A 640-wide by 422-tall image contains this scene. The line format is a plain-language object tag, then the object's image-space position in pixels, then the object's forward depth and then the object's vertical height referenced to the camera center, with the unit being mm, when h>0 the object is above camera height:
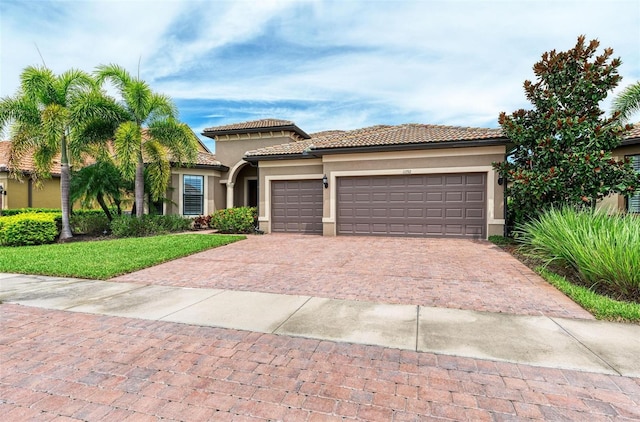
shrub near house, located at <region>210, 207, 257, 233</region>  14914 -726
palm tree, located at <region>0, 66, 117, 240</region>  12219 +3270
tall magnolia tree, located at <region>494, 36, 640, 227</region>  9336 +2081
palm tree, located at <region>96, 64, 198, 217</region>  12398 +2779
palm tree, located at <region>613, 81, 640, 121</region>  11961 +3795
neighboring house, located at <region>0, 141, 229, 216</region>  17422 +757
